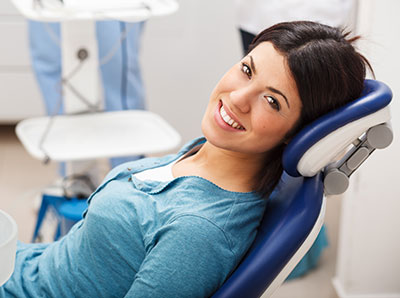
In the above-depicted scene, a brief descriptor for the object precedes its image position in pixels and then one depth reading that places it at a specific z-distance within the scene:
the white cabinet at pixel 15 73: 2.95
